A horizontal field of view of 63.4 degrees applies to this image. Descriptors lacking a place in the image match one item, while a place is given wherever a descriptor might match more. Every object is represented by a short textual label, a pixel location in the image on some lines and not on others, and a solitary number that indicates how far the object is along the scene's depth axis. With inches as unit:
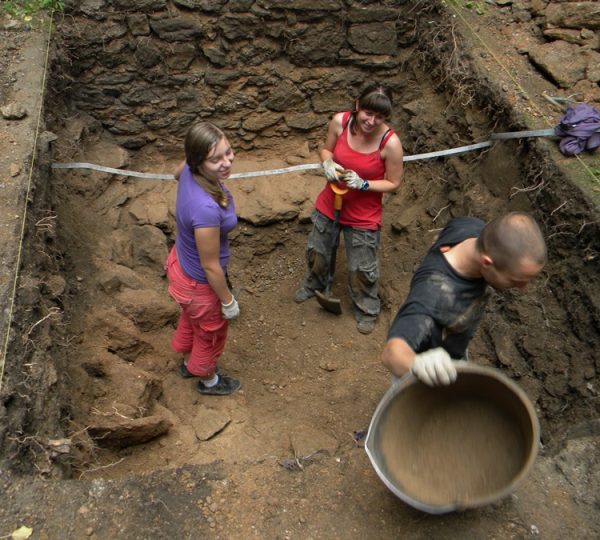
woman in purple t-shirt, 92.9
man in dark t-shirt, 72.1
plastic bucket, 72.3
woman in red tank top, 122.3
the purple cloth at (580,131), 134.7
